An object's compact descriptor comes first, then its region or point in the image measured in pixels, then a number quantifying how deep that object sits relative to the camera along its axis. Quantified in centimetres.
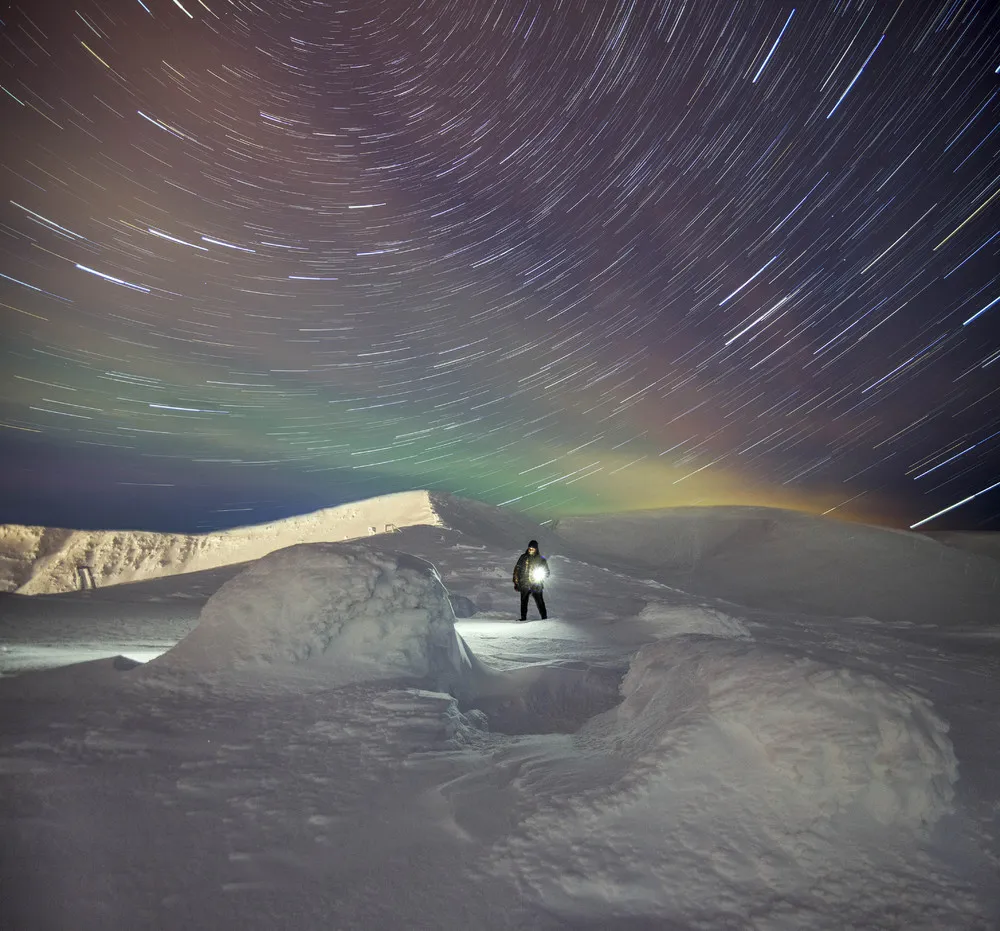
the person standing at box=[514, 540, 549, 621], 1291
